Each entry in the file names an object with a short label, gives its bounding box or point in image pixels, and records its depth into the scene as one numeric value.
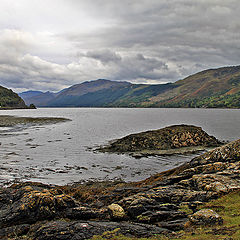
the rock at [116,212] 15.39
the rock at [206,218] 13.04
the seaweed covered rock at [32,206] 14.71
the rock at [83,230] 12.51
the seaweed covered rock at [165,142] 48.81
